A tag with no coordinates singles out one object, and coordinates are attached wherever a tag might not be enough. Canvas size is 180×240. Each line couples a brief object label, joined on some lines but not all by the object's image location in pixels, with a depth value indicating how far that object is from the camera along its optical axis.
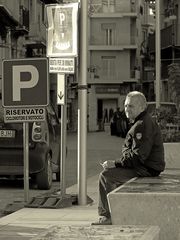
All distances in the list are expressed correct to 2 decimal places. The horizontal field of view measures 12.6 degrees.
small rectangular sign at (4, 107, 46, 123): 12.06
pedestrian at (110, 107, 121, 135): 55.66
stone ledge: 7.35
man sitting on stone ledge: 9.12
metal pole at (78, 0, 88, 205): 11.86
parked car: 15.05
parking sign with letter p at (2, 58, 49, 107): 11.93
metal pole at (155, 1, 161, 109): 27.54
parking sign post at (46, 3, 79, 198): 11.74
